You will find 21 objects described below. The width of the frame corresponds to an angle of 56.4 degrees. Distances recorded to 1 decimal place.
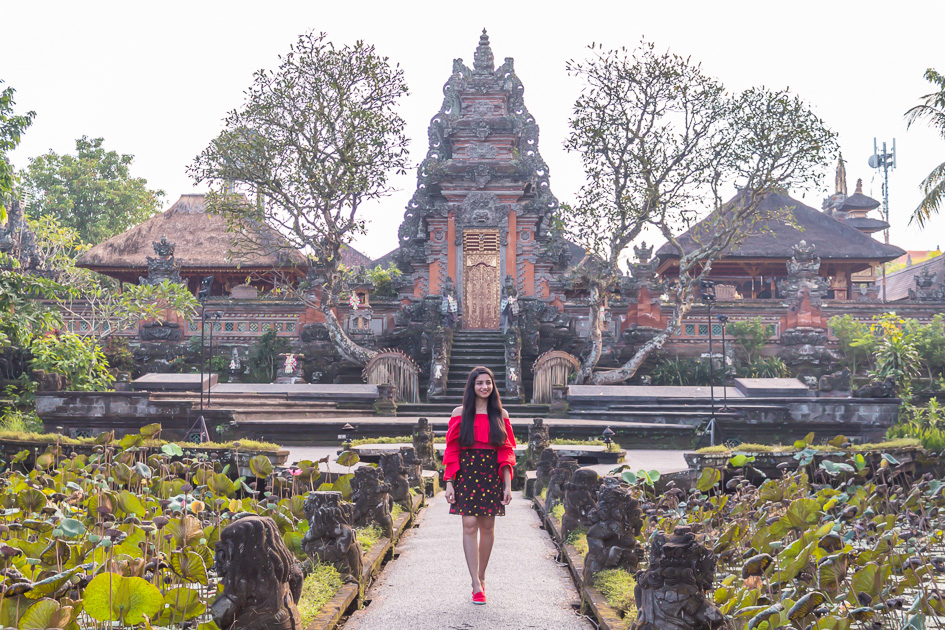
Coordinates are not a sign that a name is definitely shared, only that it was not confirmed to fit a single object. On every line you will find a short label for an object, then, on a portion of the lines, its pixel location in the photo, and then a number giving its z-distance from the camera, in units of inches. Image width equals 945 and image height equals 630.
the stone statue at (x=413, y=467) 396.6
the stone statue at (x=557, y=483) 330.6
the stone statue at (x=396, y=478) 330.6
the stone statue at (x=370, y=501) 274.4
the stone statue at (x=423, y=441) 460.4
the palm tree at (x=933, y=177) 669.3
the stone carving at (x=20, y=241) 1004.6
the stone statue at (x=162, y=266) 920.3
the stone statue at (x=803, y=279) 896.3
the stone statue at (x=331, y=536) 211.3
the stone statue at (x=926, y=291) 985.5
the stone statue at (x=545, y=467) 396.5
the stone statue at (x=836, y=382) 728.3
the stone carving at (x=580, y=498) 267.4
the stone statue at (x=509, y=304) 821.9
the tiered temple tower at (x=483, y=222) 926.4
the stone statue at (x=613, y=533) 211.9
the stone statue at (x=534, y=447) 449.4
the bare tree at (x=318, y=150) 795.4
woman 207.5
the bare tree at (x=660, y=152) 778.2
